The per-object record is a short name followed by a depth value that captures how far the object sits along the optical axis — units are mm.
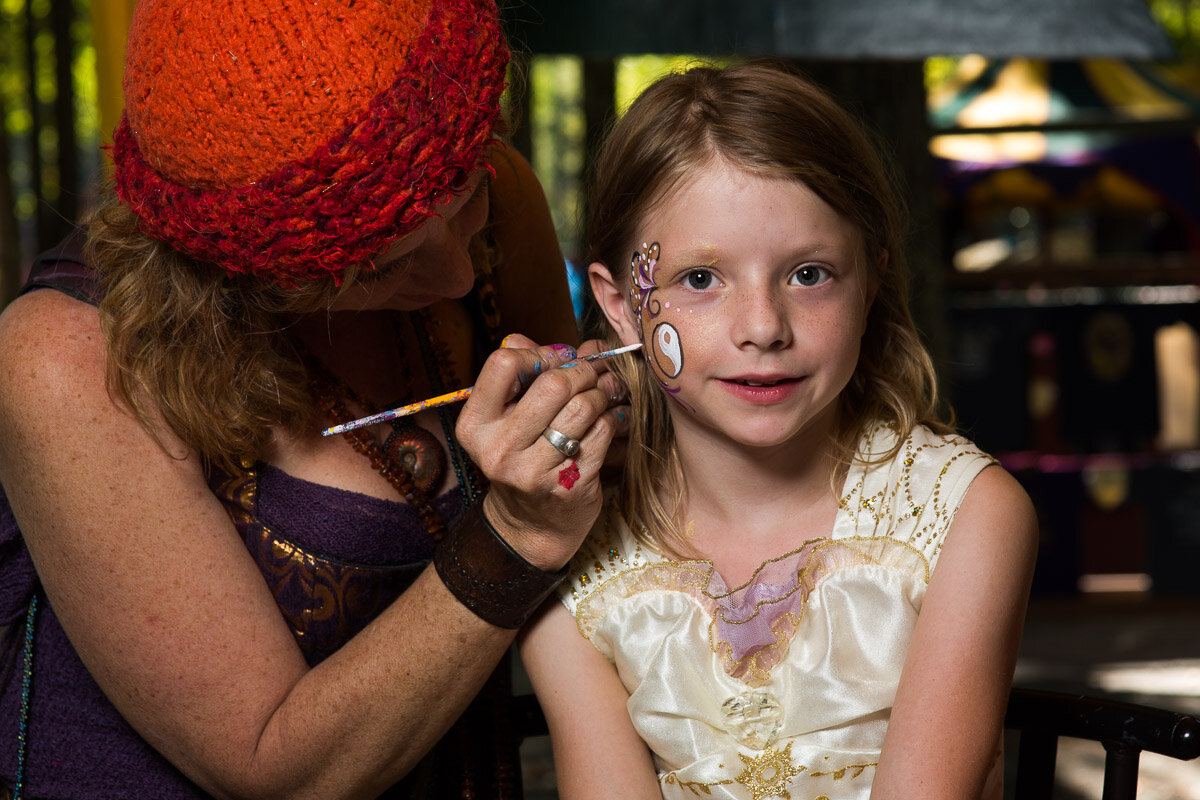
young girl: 1423
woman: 1252
